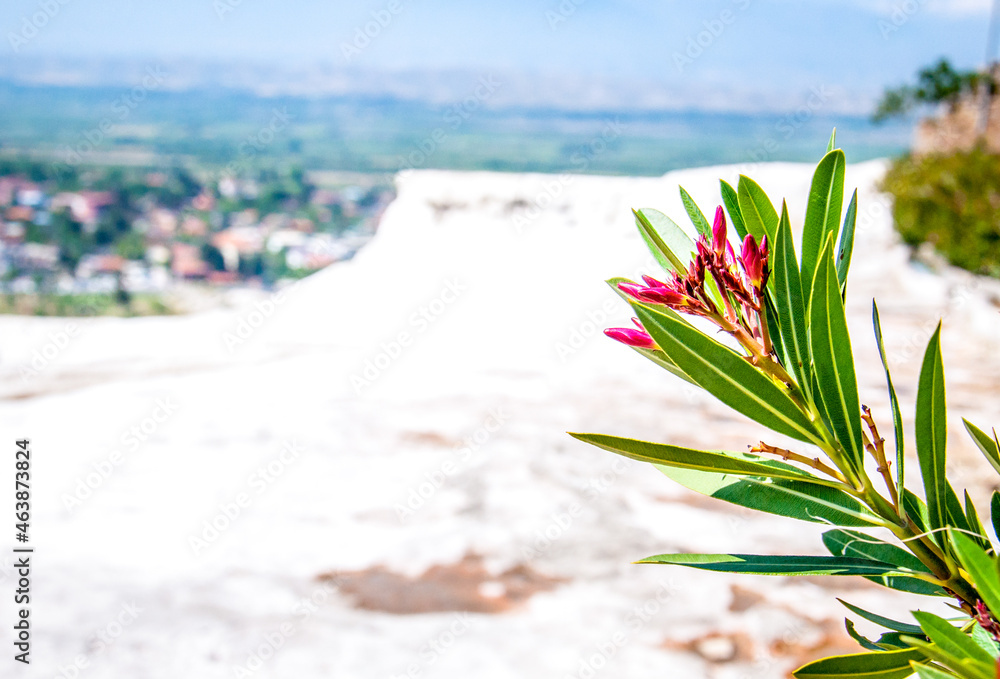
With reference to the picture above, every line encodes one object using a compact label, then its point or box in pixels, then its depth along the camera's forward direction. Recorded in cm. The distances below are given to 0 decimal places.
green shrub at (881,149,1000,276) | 434
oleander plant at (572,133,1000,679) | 43
